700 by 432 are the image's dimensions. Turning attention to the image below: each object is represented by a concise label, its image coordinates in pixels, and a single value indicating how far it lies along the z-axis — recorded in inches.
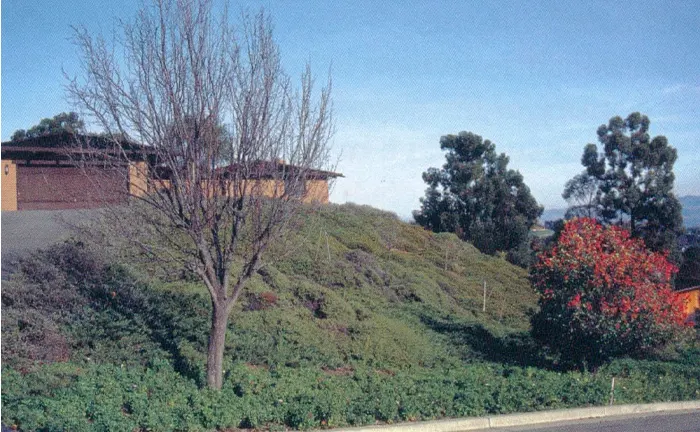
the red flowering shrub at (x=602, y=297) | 498.0
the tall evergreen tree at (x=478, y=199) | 1728.6
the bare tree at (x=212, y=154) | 318.0
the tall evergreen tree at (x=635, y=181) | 1476.4
